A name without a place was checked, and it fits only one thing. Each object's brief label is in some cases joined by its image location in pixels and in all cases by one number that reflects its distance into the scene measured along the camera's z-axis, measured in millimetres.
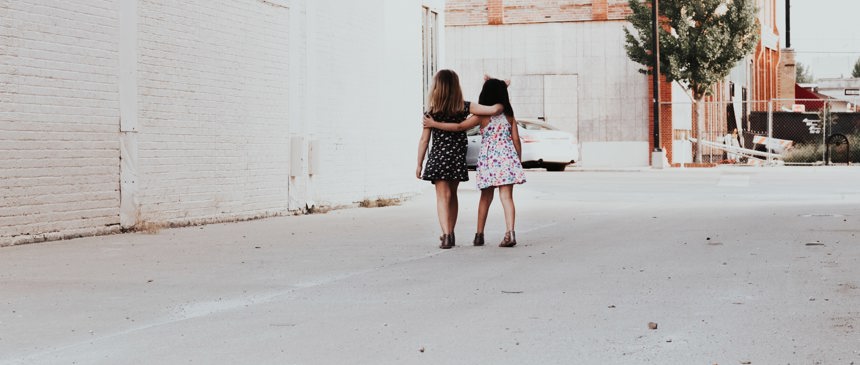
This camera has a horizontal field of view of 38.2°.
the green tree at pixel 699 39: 37125
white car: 32125
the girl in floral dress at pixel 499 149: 11523
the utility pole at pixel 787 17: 61812
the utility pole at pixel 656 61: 35438
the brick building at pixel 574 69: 38844
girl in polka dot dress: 11516
